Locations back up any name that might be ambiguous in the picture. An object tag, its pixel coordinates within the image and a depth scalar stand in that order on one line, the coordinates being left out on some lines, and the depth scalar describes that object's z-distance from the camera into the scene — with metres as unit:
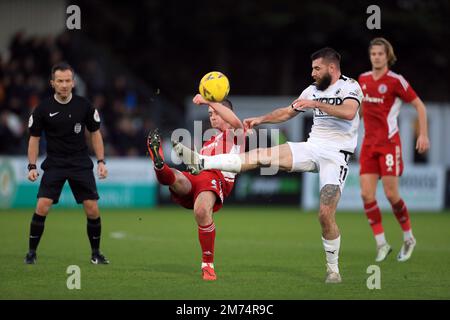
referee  22.41
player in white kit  19.41
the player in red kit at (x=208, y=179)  19.84
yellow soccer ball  19.37
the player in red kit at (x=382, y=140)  24.80
